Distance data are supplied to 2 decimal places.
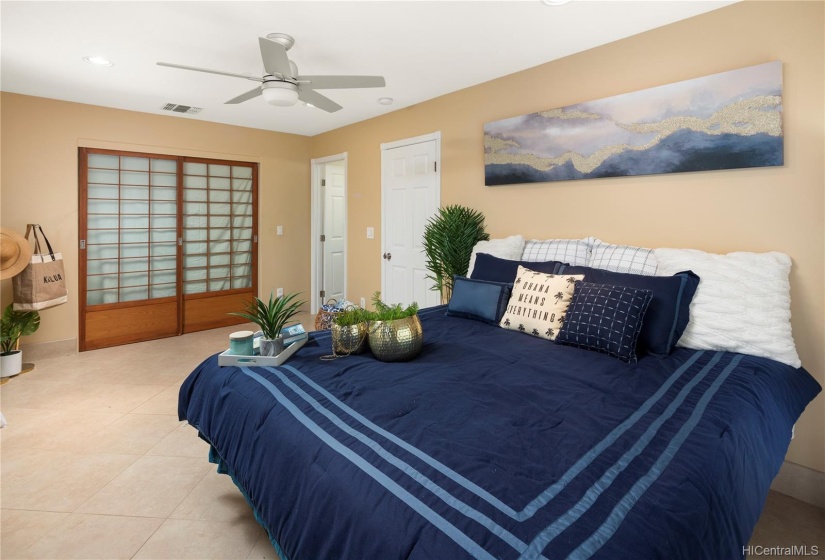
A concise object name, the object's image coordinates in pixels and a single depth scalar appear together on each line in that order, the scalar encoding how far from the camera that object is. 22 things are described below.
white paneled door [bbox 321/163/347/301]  6.09
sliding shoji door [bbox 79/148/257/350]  4.57
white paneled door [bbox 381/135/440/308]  4.22
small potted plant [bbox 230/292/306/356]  1.94
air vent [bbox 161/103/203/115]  4.48
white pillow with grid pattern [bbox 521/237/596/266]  2.79
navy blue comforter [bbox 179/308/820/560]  0.92
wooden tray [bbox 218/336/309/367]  1.87
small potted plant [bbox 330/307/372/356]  1.97
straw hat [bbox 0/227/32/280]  3.63
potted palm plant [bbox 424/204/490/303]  3.62
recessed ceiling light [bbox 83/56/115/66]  3.17
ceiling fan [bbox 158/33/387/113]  2.46
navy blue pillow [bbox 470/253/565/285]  2.68
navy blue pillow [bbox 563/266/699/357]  2.01
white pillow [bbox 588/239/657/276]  2.41
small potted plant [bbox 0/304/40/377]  3.64
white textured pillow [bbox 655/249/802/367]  1.94
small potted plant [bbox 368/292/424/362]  1.89
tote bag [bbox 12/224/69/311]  3.82
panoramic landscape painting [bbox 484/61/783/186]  2.25
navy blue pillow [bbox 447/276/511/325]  2.63
